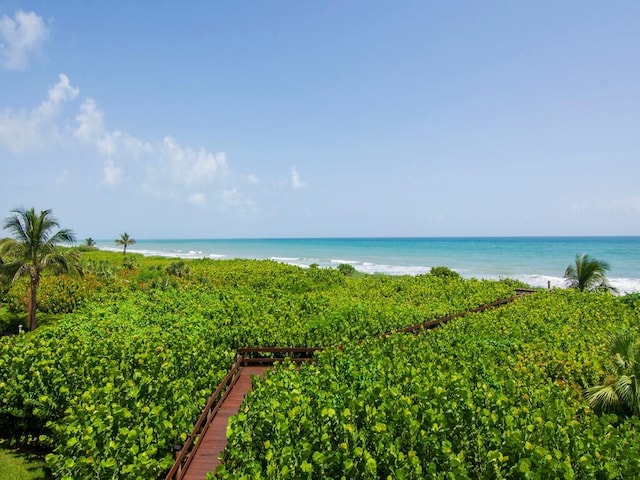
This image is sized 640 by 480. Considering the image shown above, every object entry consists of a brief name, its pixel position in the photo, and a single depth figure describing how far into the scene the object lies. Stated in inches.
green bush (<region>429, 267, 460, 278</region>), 1454.7
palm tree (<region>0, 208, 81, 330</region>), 856.9
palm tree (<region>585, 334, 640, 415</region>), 388.5
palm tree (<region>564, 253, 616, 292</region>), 1239.5
